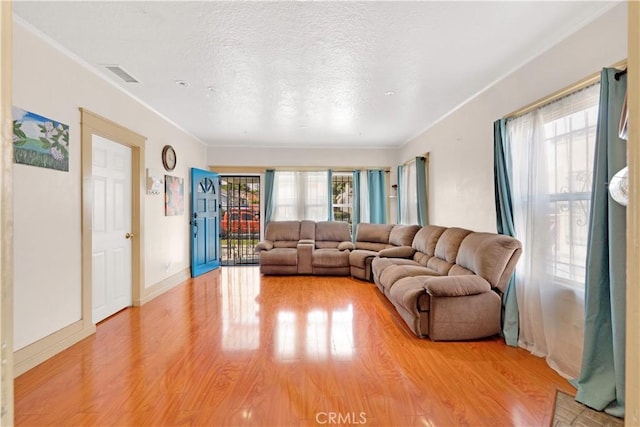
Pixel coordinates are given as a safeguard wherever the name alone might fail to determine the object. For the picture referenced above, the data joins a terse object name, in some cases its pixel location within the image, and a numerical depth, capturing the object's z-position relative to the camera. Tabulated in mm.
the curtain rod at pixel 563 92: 1968
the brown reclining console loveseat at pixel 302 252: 5418
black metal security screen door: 6934
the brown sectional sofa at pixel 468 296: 2695
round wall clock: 4410
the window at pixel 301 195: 6551
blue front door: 5398
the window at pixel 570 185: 2111
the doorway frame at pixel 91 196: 2814
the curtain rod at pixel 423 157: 4970
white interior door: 3199
